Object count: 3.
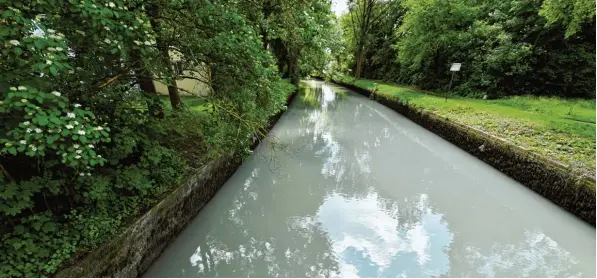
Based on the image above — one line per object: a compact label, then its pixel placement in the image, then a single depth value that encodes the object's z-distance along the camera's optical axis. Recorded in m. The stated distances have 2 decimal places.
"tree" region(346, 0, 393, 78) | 29.94
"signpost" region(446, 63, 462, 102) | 11.91
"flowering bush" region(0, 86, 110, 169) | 1.91
